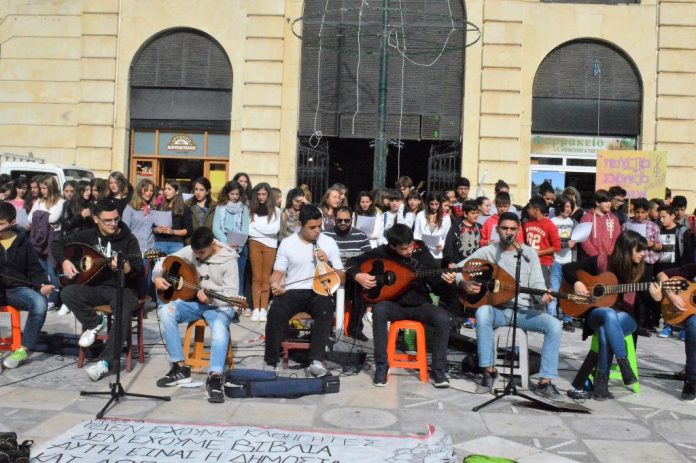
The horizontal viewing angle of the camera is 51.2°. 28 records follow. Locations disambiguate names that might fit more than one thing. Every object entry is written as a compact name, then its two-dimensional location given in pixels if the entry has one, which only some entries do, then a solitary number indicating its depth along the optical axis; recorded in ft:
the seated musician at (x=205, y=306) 21.84
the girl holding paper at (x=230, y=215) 34.27
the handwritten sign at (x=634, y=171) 42.01
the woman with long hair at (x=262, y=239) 34.32
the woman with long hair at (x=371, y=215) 33.30
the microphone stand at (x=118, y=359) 19.90
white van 43.50
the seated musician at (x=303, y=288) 23.36
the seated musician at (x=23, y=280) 24.44
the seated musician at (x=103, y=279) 23.29
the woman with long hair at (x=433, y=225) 33.12
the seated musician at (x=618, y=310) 22.08
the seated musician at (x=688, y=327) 21.91
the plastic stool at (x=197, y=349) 23.56
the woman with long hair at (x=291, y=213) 34.37
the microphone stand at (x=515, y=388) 20.33
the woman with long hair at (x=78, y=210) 34.17
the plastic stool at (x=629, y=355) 22.70
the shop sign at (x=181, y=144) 57.88
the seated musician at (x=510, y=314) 22.22
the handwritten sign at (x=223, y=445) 14.98
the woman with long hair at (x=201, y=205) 35.12
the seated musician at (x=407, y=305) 22.85
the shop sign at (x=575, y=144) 56.24
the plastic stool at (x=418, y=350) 23.38
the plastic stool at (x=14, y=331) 24.23
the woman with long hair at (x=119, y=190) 33.50
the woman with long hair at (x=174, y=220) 34.47
